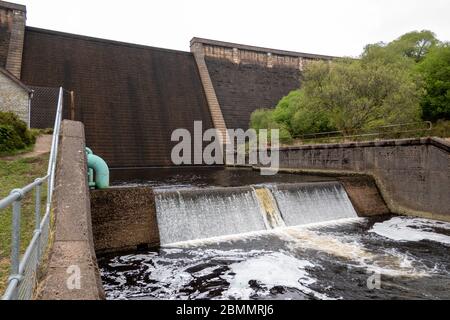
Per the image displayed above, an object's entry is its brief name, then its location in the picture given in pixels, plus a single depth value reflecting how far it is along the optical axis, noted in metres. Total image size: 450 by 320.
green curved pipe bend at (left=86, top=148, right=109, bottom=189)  8.80
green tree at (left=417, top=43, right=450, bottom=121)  21.98
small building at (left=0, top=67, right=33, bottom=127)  14.85
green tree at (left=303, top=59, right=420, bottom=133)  17.73
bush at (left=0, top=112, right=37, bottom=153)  9.43
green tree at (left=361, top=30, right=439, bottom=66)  27.33
